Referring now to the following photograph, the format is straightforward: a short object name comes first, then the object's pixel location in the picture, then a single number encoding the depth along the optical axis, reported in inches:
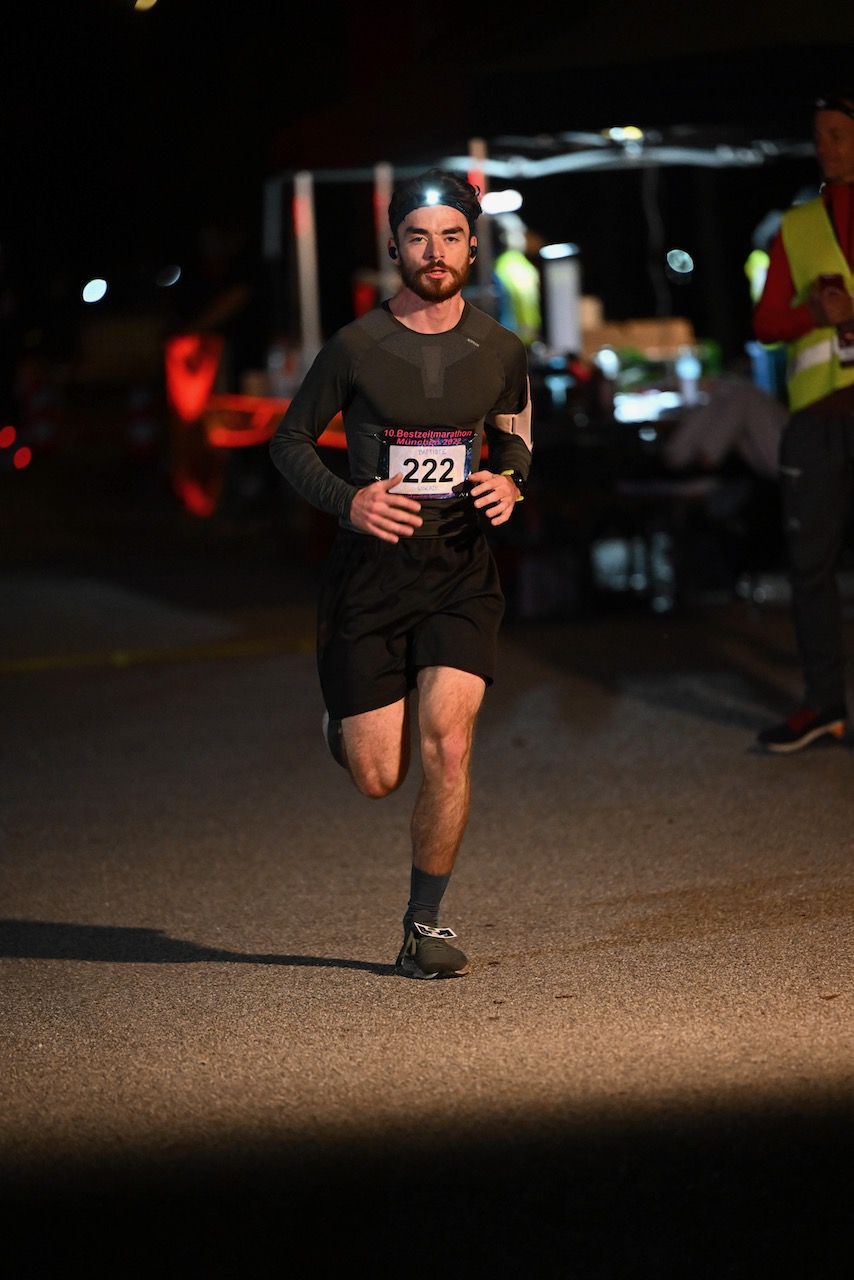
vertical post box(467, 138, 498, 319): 564.3
